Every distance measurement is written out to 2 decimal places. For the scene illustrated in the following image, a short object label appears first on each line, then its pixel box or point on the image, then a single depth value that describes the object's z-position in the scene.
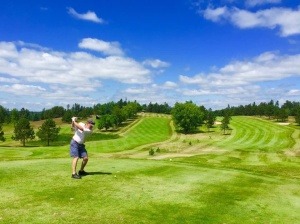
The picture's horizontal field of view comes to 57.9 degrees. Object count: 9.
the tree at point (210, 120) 112.31
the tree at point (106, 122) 123.56
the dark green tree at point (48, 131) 88.77
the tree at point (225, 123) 101.41
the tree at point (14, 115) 134.08
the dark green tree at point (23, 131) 85.73
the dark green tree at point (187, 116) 110.18
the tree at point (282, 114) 131.87
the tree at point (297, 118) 111.85
